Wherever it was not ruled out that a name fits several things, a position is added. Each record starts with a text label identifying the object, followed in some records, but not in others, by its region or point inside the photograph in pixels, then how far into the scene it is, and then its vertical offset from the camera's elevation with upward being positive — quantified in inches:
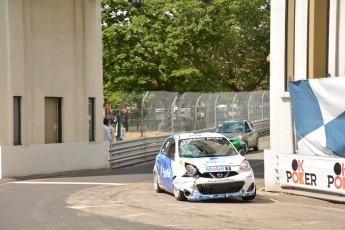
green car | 1117.1 -43.5
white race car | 530.9 -51.9
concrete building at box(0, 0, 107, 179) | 821.9 +30.4
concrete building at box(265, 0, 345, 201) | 579.8 +44.6
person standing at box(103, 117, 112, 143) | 1002.1 -35.6
